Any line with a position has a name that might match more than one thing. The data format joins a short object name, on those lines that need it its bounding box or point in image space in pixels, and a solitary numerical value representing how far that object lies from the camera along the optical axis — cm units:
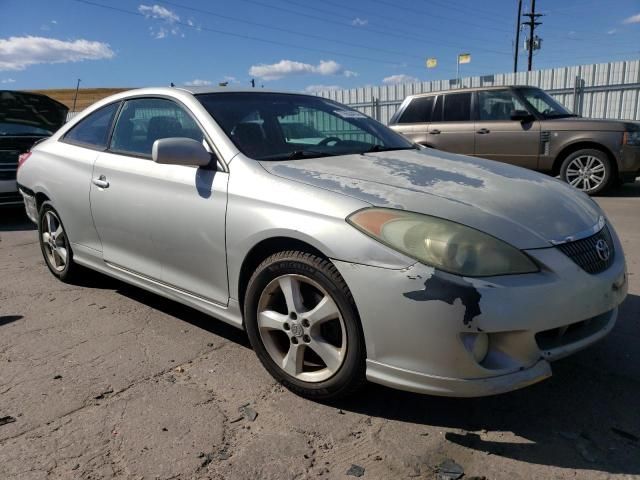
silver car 210
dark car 739
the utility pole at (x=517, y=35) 3517
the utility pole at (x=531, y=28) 3502
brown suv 797
